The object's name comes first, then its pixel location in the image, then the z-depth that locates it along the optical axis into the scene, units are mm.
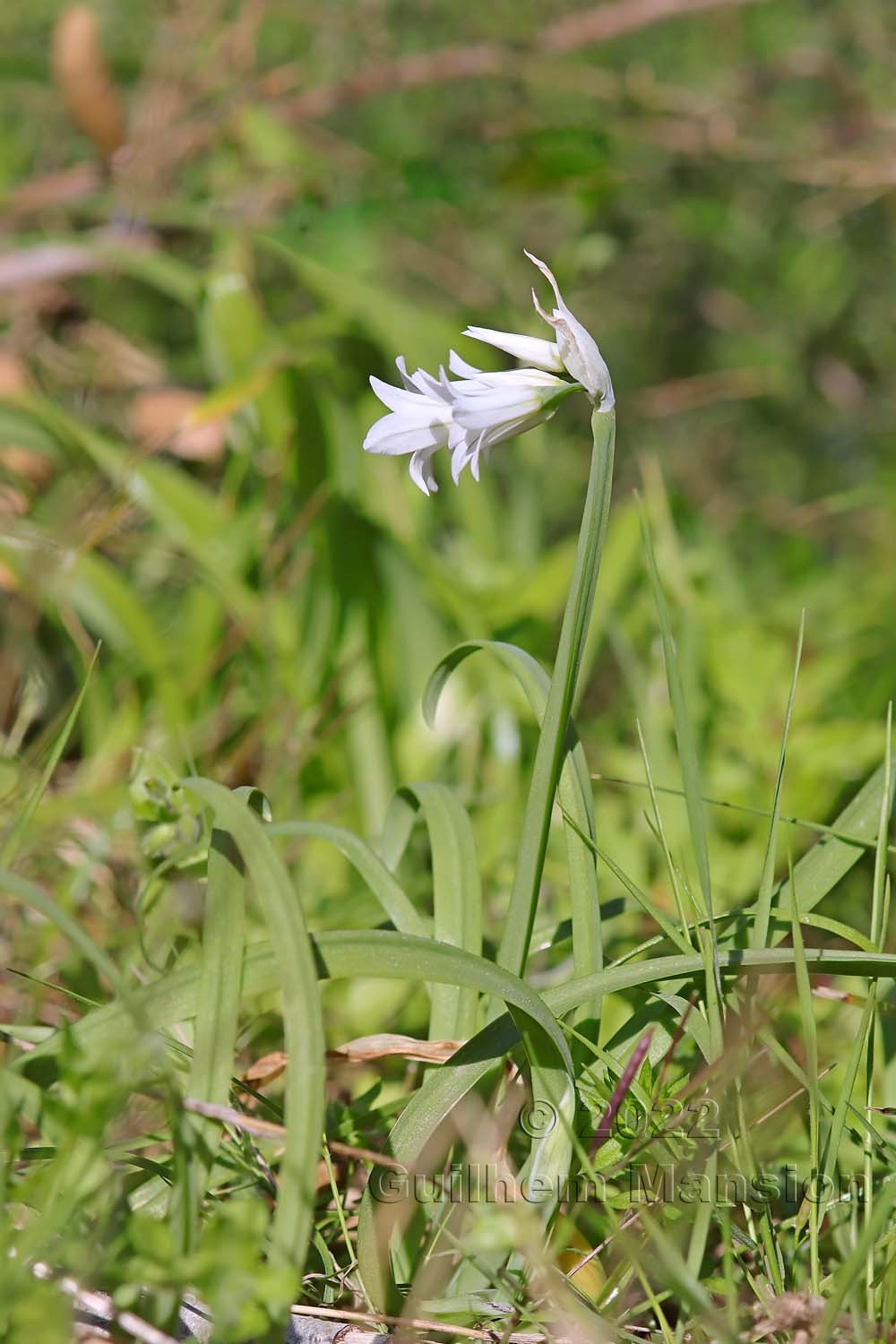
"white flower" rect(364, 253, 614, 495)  1037
